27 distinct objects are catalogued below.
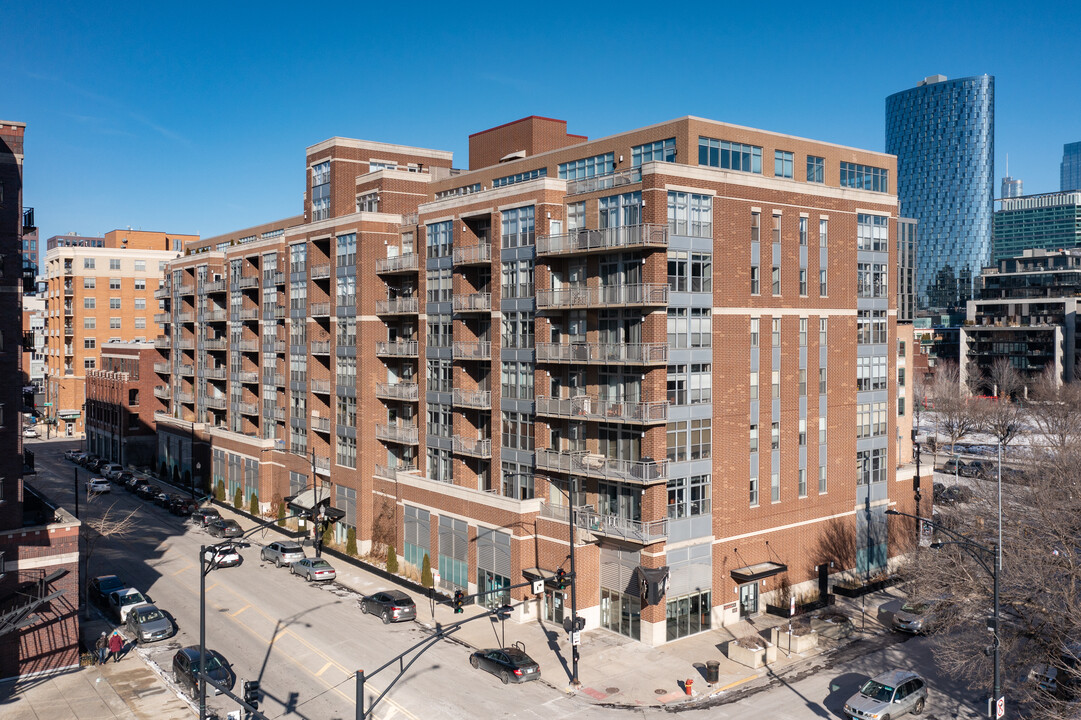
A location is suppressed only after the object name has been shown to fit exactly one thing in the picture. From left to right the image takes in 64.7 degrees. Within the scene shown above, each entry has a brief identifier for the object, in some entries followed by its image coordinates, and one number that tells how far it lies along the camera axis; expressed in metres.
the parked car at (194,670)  36.19
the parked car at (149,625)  42.75
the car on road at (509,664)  37.44
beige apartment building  118.94
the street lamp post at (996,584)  30.30
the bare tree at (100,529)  51.95
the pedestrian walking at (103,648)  40.09
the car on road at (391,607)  45.81
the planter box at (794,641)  41.41
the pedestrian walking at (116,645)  40.38
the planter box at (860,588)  50.06
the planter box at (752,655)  39.50
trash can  37.25
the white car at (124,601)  45.97
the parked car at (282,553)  57.34
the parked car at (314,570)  53.59
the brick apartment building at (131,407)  98.09
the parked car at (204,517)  69.88
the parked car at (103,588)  48.72
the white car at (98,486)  74.19
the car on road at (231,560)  57.20
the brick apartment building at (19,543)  37.69
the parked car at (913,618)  43.42
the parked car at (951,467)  92.12
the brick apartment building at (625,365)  43.56
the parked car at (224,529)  65.94
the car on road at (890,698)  33.25
